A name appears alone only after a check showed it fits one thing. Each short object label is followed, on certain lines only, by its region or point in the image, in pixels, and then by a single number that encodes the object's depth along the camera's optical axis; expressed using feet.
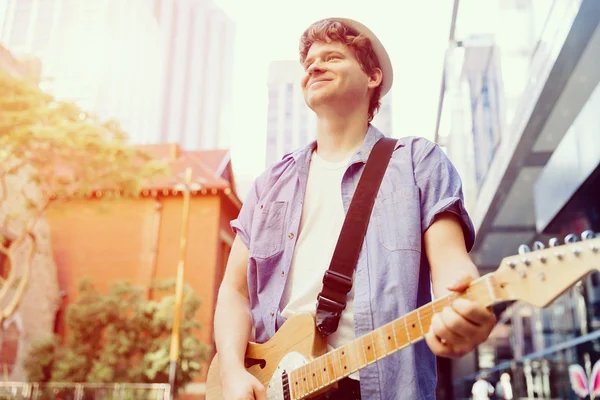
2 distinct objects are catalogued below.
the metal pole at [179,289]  29.96
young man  3.95
